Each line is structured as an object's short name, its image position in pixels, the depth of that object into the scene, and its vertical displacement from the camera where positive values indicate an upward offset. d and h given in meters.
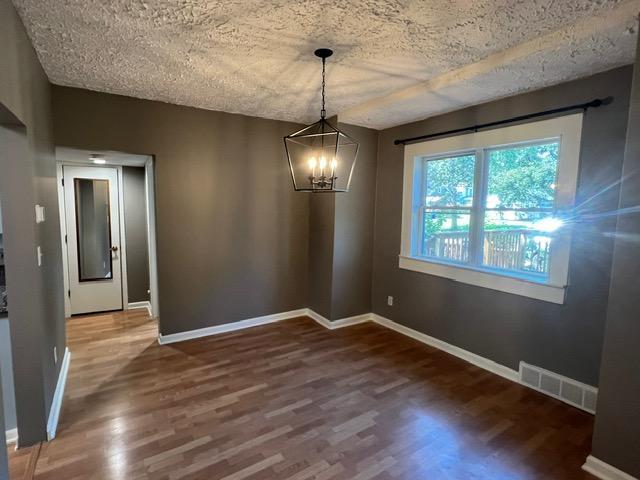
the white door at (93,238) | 4.45 -0.50
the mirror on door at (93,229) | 4.50 -0.38
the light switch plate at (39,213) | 2.13 -0.09
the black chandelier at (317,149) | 4.07 +0.67
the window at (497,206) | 2.68 +0.04
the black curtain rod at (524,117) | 2.43 +0.80
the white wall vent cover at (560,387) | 2.55 -1.42
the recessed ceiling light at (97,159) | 3.66 +0.51
